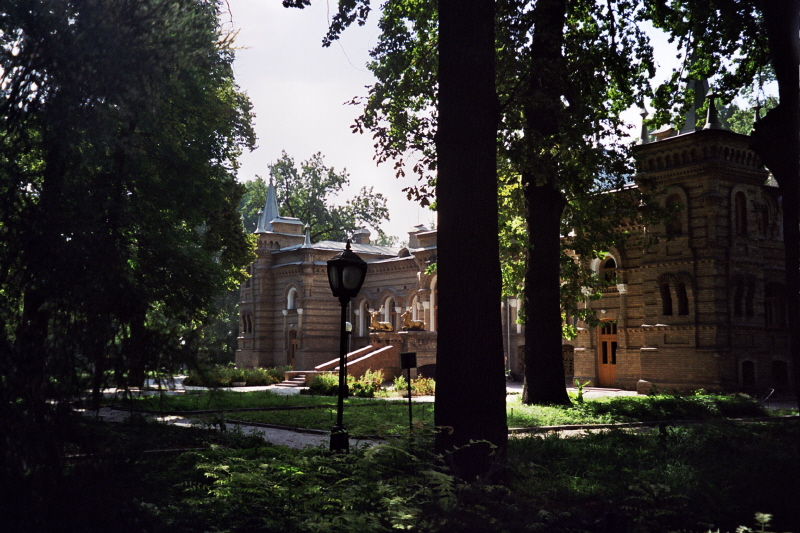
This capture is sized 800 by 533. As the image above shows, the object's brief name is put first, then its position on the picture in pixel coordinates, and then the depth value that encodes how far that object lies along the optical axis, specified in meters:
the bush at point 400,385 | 28.25
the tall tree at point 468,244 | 7.26
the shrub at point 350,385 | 26.22
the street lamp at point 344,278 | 10.22
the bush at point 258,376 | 36.25
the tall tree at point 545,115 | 15.57
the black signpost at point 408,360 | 12.50
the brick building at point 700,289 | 26.34
